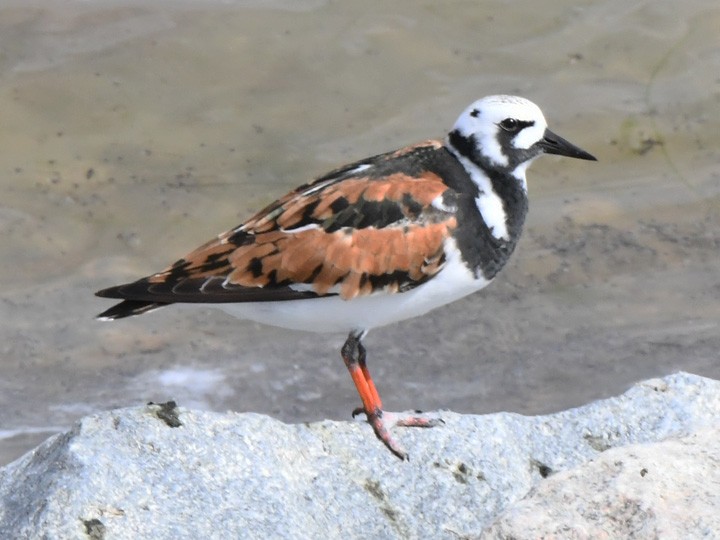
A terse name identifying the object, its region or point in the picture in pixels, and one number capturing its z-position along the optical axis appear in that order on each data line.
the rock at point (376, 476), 7.06
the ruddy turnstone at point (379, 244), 10.07
